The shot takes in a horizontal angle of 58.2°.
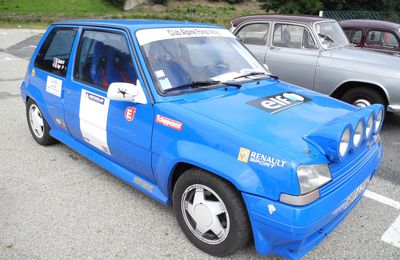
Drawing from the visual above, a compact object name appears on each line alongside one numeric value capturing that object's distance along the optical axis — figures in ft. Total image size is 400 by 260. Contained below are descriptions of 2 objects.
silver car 18.20
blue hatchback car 7.62
